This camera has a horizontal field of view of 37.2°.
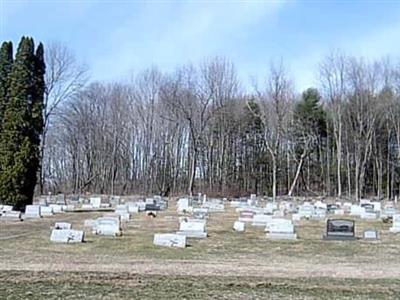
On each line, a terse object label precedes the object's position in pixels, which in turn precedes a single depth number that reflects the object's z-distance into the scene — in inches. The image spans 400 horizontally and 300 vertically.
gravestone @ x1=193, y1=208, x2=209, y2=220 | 1001.5
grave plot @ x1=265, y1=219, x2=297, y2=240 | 746.2
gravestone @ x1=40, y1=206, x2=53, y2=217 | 1071.2
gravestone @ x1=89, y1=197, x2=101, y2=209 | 1321.2
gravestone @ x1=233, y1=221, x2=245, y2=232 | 839.1
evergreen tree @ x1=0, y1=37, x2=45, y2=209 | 1121.4
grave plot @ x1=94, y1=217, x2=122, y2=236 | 753.0
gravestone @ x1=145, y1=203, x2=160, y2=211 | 1232.5
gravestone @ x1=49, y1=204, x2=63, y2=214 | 1140.5
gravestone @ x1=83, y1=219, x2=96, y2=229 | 840.1
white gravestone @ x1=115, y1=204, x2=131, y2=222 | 988.0
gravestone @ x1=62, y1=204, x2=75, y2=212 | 1212.5
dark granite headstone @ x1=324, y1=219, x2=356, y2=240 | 750.5
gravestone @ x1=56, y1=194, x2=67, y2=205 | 1392.5
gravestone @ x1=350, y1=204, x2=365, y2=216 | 1149.1
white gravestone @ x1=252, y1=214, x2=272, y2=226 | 907.1
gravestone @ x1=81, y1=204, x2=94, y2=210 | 1296.8
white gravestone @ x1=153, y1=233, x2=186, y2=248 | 646.0
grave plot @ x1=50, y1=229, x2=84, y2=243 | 663.8
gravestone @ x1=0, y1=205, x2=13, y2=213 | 1011.5
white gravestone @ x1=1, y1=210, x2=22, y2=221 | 970.7
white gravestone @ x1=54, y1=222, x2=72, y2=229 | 756.6
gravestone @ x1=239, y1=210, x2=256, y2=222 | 954.7
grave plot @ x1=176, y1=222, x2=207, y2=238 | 747.4
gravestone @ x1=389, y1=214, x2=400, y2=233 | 840.7
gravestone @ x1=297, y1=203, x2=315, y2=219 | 1070.6
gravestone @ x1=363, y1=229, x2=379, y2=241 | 753.6
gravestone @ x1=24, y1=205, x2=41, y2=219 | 1003.7
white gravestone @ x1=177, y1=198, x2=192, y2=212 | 1205.8
